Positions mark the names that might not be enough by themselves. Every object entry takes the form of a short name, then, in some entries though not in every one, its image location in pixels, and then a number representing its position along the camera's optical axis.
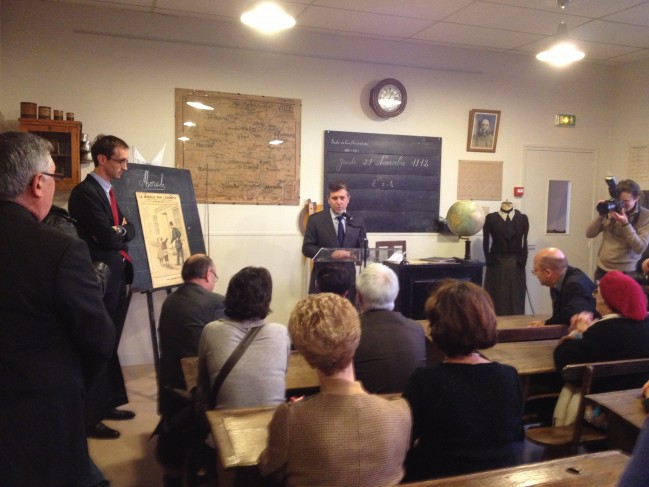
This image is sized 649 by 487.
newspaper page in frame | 3.91
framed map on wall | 4.60
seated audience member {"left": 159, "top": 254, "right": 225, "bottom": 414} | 2.54
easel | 3.89
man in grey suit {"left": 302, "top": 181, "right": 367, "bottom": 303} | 4.26
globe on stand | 5.02
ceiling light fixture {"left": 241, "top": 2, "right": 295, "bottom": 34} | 3.27
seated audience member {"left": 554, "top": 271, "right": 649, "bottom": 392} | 2.35
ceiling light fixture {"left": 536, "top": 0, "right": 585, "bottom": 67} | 3.81
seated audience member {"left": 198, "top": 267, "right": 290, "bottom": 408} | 1.95
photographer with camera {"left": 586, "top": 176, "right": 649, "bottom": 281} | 4.40
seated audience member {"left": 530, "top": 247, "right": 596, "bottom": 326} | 3.10
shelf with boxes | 3.98
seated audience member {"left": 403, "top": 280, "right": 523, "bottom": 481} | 1.57
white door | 5.84
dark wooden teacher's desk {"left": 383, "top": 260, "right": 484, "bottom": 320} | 4.72
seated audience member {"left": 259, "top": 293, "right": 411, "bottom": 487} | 1.31
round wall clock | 5.08
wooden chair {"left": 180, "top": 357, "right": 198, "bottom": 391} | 2.26
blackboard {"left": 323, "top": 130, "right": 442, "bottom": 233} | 5.08
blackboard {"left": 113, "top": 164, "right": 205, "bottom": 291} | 3.82
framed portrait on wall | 5.50
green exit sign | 5.83
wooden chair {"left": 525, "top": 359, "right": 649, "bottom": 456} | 2.16
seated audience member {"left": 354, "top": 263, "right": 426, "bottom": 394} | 2.11
